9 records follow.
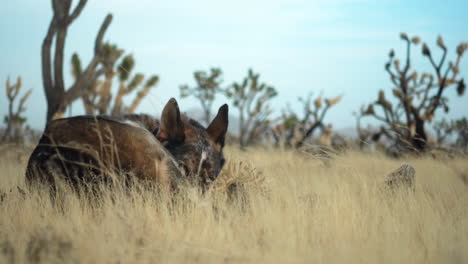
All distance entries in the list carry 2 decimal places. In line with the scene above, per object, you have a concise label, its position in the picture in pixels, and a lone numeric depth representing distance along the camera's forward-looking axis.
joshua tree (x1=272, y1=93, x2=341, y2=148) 19.14
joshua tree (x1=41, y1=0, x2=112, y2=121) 11.48
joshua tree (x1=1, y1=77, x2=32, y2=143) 18.14
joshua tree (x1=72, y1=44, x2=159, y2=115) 16.54
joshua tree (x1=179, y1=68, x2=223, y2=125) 31.69
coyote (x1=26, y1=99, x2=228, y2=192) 3.51
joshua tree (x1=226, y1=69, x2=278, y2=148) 28.06
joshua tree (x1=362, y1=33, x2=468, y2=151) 14.52
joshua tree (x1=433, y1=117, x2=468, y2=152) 28.12
